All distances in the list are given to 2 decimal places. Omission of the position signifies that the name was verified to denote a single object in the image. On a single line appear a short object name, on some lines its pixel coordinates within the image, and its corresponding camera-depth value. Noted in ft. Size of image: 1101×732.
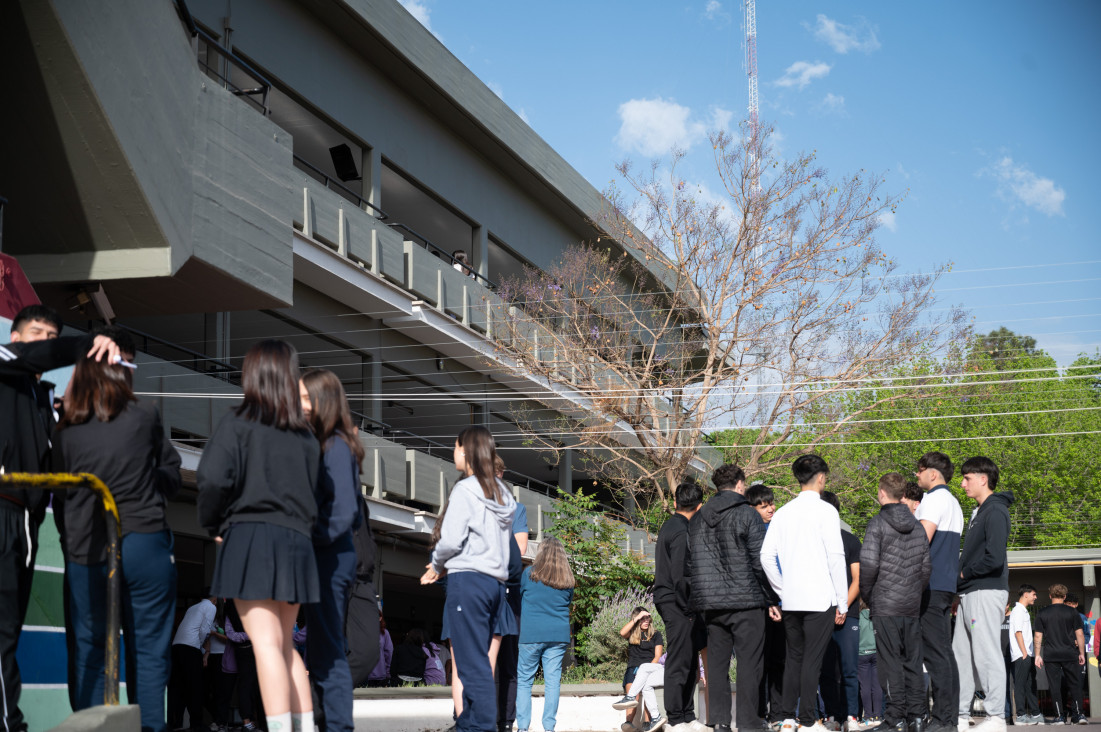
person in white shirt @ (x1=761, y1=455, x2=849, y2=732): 27.25
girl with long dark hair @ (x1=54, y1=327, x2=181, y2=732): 17.03
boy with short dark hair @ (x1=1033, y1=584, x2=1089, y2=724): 50.03
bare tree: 84.28
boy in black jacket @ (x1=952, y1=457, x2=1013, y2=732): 28.68
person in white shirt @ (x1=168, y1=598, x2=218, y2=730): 41.11
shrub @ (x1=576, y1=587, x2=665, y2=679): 64.75
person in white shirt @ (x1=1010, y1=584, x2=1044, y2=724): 49.90
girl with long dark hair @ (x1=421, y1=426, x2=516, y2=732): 21.94
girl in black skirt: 16.79
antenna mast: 211.00
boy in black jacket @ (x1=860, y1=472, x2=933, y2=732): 27.96
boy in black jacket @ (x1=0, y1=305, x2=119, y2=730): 16.87
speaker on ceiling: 84.79
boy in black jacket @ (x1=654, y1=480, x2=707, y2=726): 30.66
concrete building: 36.96
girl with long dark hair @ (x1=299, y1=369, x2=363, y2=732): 18.92
